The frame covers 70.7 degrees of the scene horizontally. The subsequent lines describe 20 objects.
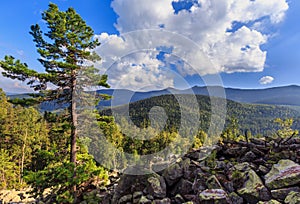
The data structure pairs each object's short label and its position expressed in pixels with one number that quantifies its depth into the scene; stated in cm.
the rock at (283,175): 494
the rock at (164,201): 596
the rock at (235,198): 504
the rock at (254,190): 495
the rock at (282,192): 471
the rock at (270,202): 446
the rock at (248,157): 684
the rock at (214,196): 501
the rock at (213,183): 557
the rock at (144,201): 626
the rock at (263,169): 586
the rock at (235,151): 738
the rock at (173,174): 702
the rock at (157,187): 656
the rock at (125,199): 711
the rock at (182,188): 643
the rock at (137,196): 683
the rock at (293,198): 424
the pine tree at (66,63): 1174
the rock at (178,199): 593
